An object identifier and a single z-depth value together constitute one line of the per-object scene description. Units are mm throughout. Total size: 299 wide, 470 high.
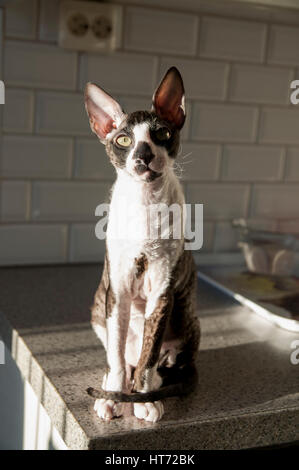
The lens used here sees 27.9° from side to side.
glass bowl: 1404
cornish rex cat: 710
